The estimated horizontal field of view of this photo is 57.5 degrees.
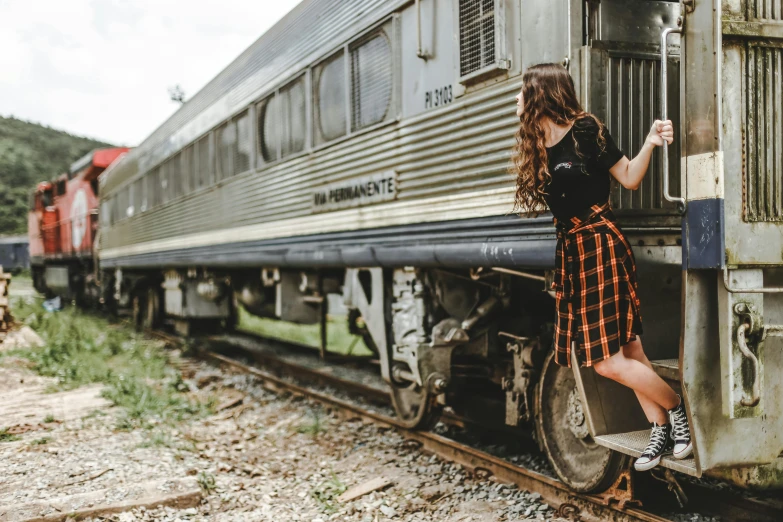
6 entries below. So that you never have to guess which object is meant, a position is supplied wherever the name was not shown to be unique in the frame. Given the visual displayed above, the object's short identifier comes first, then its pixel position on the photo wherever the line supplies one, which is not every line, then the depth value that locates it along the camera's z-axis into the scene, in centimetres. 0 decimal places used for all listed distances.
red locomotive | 1764
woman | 313
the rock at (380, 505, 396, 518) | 408
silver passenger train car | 286
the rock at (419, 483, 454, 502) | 432
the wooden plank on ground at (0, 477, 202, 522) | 378
